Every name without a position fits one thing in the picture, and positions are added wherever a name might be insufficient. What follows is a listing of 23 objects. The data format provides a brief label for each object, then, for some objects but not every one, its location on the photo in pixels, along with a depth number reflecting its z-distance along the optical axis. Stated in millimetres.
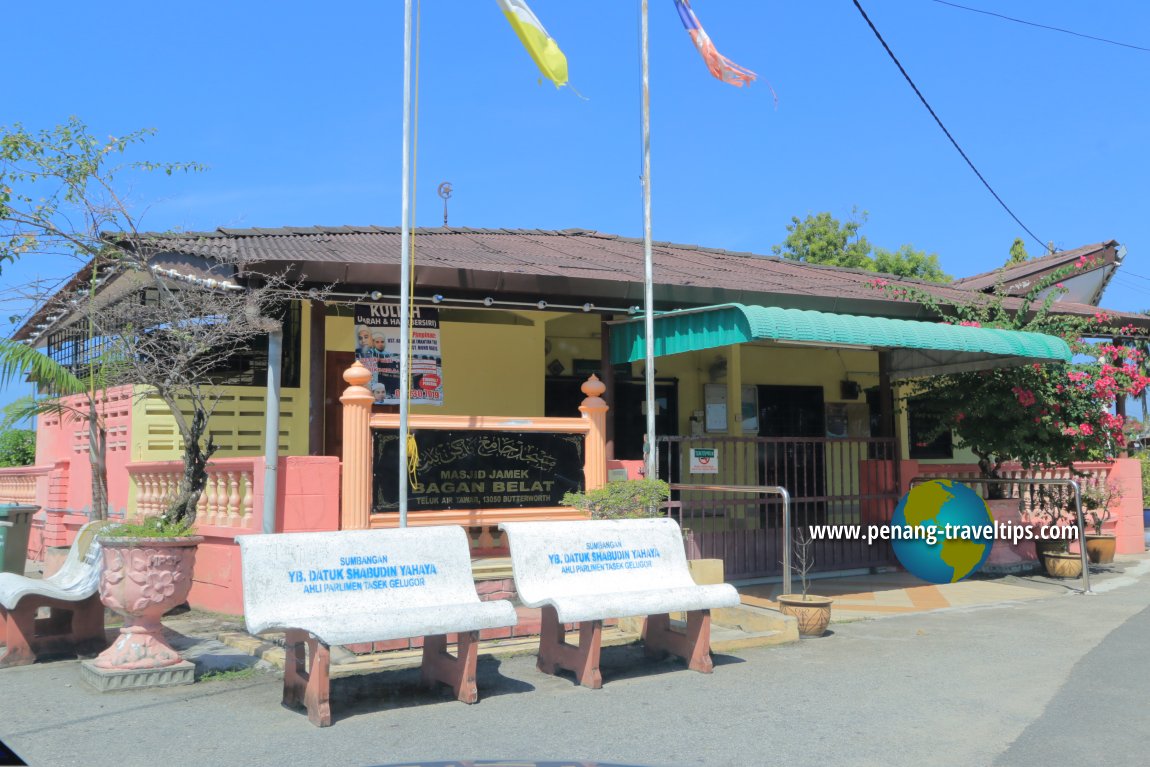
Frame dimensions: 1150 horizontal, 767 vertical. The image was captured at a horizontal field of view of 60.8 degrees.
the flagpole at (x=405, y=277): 7828
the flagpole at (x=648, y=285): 8859
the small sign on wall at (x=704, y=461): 10273
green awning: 8398
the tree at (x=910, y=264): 34250
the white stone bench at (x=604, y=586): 6219
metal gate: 10547
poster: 9961
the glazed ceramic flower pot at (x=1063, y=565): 11445
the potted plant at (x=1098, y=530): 12656
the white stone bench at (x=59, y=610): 6680
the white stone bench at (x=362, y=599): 5352
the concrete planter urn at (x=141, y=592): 6141
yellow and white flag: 8164
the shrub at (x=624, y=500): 8289
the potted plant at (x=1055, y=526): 11492
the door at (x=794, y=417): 14133
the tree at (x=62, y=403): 10297
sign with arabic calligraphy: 8570
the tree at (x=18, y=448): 18016
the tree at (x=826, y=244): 34312
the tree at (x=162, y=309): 8102
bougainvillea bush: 11273
